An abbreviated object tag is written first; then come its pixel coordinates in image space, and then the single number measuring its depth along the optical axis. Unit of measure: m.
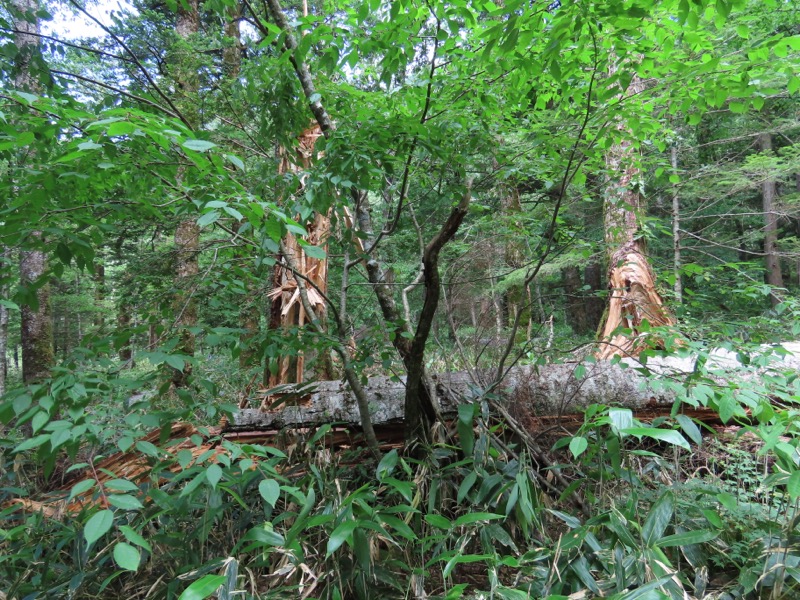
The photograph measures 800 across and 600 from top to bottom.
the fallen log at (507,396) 3.11
